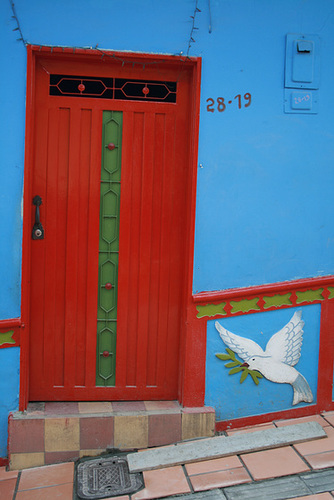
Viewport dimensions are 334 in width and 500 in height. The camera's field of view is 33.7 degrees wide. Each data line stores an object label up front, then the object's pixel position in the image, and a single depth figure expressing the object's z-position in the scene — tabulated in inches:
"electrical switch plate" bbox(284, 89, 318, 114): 150.0
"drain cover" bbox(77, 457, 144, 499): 129.4
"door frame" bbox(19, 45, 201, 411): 139.1
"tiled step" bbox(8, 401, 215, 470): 142.7
